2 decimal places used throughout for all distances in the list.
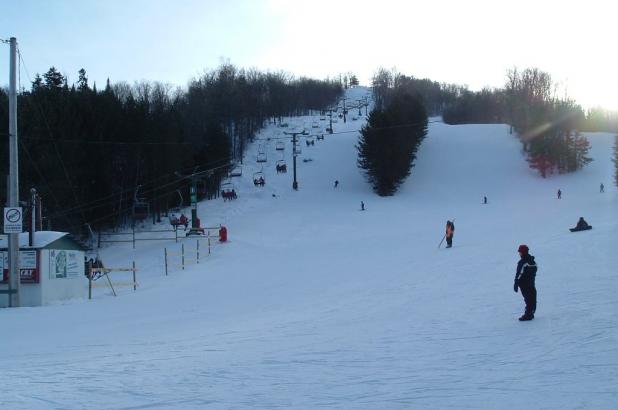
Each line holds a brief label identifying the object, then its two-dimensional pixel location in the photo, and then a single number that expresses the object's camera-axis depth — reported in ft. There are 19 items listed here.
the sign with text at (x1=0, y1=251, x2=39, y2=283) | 67.87
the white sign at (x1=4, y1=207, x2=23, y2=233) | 64.03
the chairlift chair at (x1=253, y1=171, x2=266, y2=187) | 212.64
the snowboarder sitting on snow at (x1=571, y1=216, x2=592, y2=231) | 91.66
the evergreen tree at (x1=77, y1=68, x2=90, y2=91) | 279.84
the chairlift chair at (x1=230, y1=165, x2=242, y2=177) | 227.20
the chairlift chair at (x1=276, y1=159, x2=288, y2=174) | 233.96
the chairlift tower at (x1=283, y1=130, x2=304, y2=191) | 207.00
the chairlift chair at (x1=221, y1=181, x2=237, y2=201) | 187.42
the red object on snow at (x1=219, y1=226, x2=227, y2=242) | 122.93
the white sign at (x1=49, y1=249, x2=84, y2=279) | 70.38
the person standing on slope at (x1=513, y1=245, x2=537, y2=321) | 39.78
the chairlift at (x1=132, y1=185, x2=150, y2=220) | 151.37
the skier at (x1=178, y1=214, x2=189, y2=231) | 141.51
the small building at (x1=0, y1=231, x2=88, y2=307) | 67.87
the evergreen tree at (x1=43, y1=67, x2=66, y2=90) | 239.09
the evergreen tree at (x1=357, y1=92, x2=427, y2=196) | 204.13
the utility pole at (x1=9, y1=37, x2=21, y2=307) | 66.08
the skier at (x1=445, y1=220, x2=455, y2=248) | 96.78
